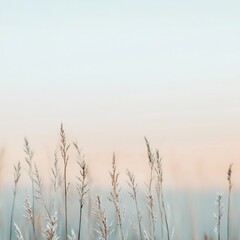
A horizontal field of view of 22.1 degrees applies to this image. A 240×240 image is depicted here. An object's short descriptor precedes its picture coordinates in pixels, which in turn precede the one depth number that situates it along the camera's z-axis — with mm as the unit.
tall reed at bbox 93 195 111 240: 2133
